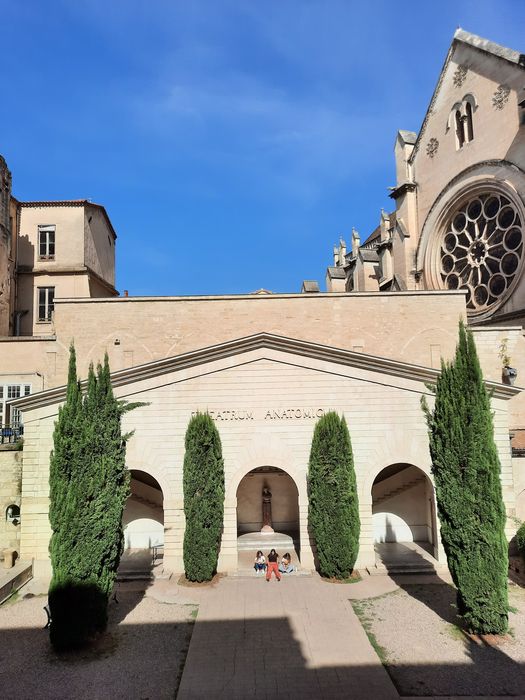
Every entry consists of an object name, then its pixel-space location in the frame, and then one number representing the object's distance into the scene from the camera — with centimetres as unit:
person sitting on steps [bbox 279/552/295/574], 1764
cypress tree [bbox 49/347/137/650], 1212
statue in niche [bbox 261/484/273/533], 2142
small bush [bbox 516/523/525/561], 1689
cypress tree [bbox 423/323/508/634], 1255
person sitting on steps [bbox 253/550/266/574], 1762
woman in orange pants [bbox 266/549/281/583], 1702
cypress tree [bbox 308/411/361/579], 1678
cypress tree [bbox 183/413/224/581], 1675
